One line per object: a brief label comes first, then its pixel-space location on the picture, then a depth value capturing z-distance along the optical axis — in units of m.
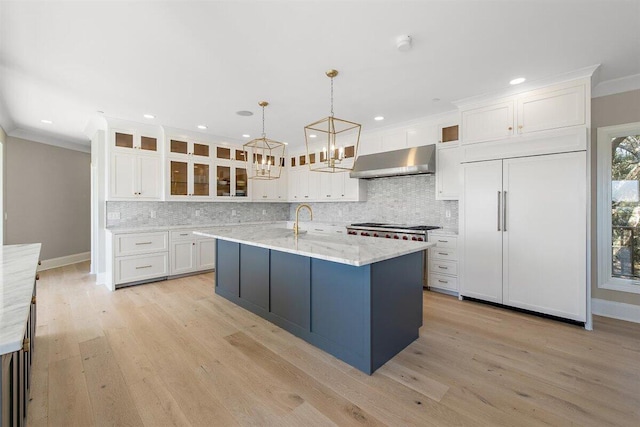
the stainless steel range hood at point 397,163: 4.16
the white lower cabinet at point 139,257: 4.22
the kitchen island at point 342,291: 2.13
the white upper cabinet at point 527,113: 2.89
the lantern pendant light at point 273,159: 5.92
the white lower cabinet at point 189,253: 4.79
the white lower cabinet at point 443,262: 3.86
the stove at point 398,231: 4.03
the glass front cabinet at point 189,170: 4.89
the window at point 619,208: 3.09
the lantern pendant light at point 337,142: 4.84
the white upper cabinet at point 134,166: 4.36
